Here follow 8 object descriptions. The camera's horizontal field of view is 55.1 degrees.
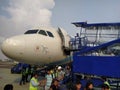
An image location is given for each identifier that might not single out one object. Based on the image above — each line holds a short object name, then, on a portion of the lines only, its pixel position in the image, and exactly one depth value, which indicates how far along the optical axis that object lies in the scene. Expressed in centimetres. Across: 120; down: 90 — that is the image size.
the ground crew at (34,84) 592
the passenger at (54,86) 434
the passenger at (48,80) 672
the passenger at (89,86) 397
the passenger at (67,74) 726
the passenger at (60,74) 760
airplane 682
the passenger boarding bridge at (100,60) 529
